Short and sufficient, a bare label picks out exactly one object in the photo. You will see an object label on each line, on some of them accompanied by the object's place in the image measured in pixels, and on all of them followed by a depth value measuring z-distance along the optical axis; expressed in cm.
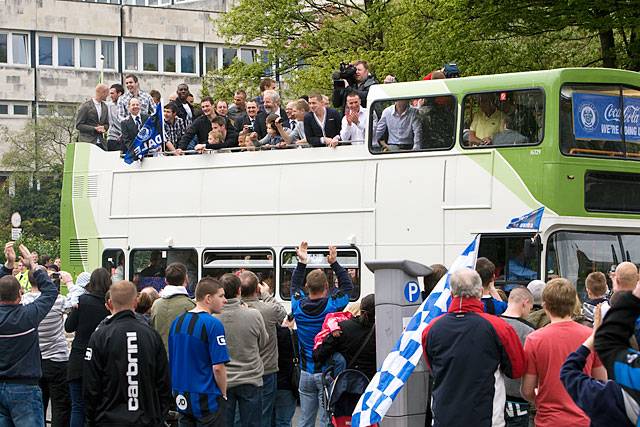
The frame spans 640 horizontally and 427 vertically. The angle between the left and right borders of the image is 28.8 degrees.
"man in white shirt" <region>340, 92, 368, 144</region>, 1812
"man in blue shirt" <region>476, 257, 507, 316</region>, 972
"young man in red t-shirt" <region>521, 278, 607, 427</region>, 813
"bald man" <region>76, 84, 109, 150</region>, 2239
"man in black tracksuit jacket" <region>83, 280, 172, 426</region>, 930
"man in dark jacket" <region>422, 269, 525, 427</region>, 812
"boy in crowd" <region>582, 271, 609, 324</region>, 1156
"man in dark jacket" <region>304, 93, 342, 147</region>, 1872
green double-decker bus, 1623
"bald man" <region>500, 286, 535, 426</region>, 907
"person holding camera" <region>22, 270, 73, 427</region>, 1305
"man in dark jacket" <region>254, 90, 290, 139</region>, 1992
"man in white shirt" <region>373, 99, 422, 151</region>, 1748
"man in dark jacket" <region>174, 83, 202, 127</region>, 2165
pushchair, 1011
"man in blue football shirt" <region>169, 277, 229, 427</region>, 986
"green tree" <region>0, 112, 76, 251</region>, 6050
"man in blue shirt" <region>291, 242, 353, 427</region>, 1175
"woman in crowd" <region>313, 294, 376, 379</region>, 1034
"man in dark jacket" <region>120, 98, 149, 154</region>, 2111
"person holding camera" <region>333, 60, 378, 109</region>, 1919
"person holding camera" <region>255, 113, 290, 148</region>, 1911
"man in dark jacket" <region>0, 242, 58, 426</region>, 1100
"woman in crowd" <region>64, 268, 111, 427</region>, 1215
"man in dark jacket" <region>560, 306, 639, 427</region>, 568
